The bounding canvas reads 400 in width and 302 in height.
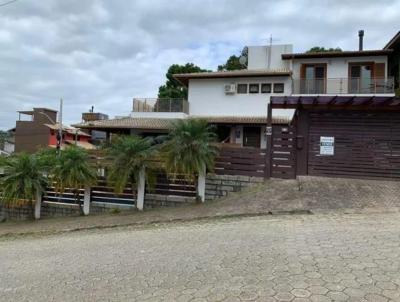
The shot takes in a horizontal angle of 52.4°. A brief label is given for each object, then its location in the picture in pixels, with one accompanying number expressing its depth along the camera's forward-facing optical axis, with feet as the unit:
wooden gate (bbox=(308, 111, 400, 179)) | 40.68
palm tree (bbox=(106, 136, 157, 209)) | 40.19
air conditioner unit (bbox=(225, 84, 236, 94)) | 92.27
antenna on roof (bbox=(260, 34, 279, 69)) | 104.37
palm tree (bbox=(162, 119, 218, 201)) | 38.81
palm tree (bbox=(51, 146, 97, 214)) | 41.78
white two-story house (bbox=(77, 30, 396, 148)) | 86.74
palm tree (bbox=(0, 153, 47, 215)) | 42.75
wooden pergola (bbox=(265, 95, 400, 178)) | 39.99
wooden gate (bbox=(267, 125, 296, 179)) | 42.29
